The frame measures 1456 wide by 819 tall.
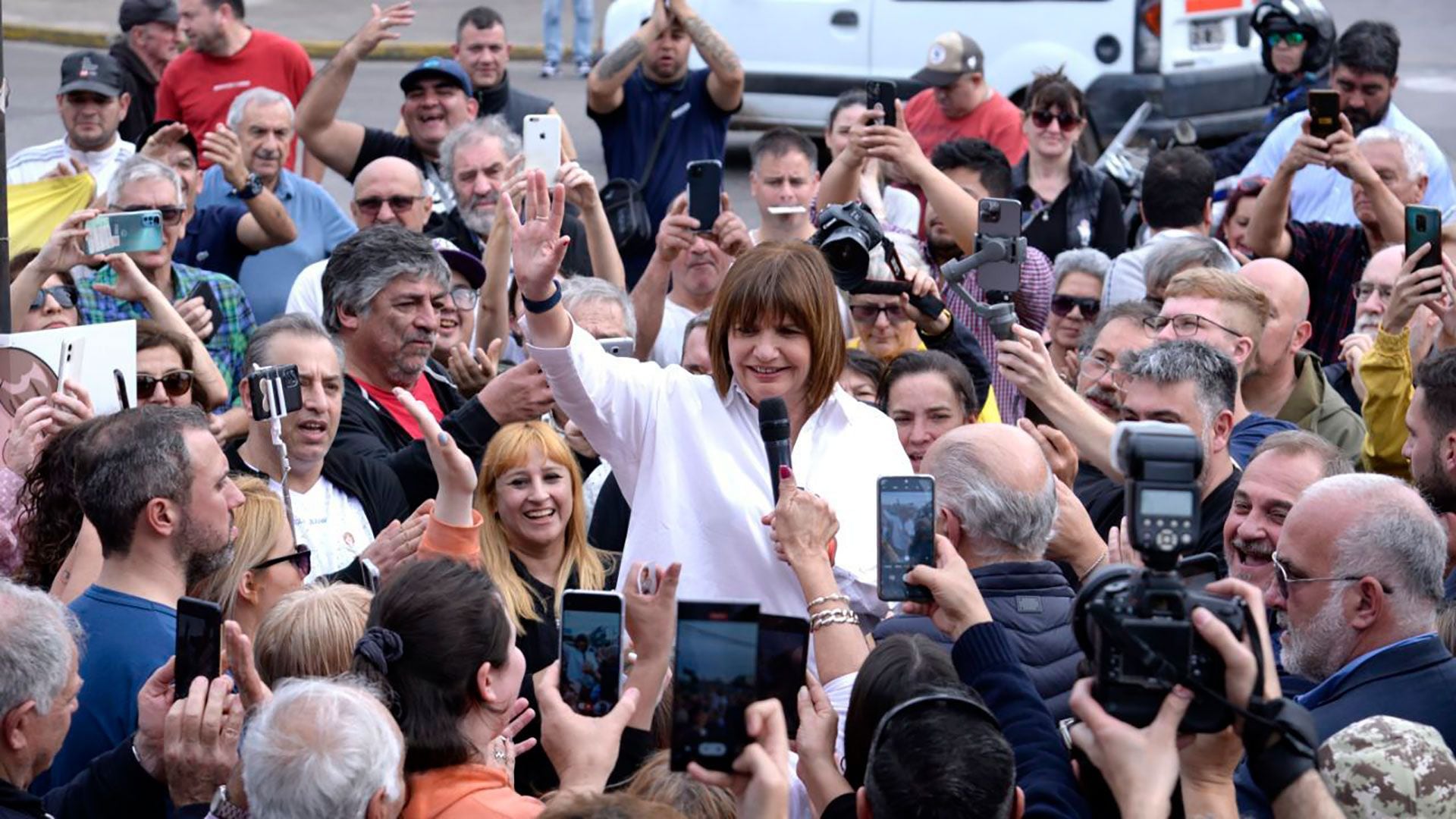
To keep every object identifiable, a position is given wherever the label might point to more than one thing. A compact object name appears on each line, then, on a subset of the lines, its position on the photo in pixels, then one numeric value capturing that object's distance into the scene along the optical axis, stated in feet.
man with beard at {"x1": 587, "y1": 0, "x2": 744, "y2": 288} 28.09
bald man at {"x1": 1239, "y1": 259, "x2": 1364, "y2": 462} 18.86
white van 37.96
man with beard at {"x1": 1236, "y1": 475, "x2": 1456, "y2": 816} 11.87
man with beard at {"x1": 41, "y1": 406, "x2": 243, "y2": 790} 12.75
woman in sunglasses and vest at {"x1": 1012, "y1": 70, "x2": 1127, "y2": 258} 27.58
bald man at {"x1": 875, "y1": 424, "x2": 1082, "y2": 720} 12.60
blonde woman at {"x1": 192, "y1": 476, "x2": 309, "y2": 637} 13.83
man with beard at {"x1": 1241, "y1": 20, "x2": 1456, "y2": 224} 26.32
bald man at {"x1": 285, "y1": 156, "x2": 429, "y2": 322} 24.08
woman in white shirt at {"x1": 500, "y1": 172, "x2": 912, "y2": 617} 13.75
